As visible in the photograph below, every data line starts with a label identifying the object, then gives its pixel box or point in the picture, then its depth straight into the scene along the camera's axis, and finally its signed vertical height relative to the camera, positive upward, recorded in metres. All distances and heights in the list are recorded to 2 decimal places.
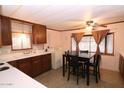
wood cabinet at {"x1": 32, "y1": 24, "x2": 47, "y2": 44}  3.48 +0.41
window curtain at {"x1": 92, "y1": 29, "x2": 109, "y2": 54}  3.85 +0.35
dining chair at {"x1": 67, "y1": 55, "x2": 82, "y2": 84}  2.75 -0.64
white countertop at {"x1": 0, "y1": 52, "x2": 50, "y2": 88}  0.94 -0.46
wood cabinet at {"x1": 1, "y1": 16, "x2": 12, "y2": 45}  2.46 +0.37
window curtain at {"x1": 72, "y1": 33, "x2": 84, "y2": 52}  4.60 +0.33
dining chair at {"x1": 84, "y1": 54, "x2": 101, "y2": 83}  2.79 -0.68
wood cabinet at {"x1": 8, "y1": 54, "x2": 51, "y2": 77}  2.67 -0.75
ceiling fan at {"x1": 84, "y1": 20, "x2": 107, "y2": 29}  2.96 +0.66
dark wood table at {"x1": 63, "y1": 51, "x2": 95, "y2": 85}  2.64 -0.48
